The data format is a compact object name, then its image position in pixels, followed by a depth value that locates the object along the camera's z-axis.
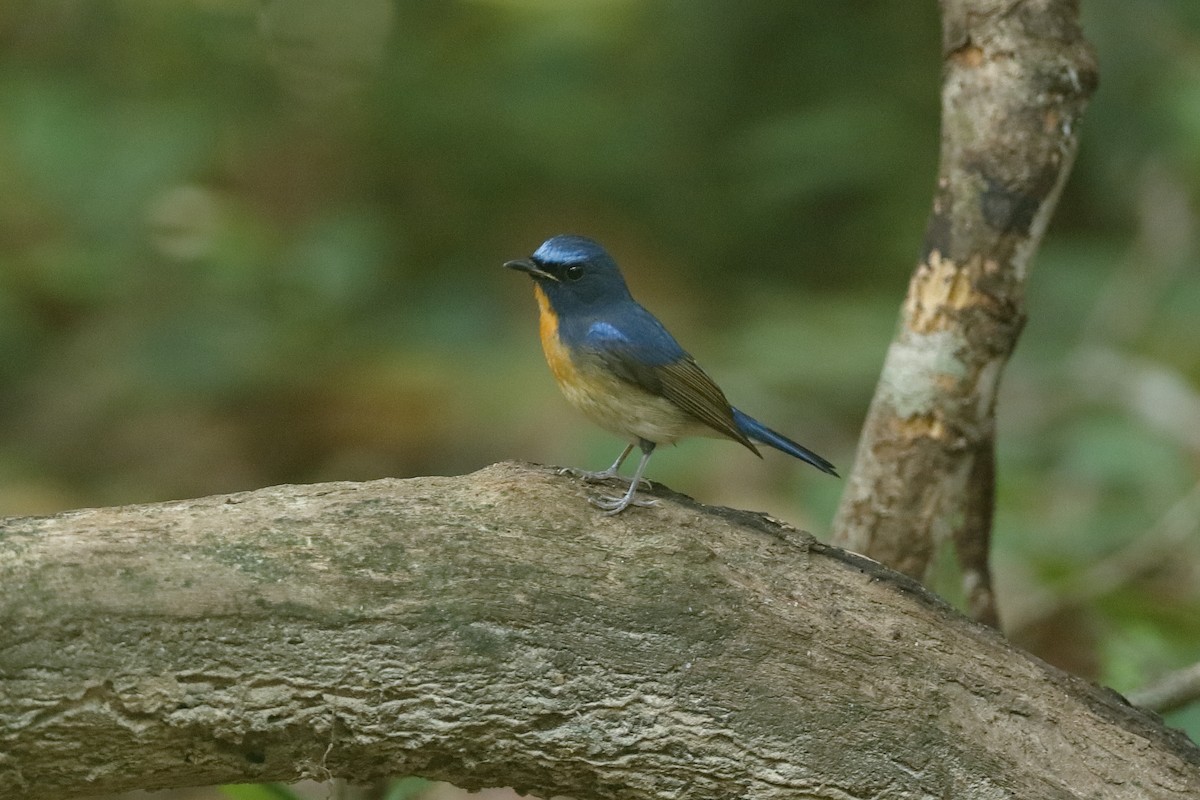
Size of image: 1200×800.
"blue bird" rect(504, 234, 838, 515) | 8.16
